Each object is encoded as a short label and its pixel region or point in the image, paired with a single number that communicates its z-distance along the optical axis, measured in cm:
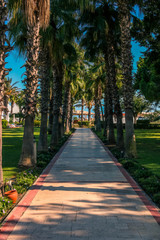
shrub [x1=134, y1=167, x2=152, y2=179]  819
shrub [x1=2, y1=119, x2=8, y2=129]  3951
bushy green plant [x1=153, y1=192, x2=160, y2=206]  590
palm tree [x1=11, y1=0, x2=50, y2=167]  1005
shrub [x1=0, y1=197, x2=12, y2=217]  519
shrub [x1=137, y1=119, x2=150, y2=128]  4800
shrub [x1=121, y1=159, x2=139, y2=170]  969
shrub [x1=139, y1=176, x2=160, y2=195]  664
